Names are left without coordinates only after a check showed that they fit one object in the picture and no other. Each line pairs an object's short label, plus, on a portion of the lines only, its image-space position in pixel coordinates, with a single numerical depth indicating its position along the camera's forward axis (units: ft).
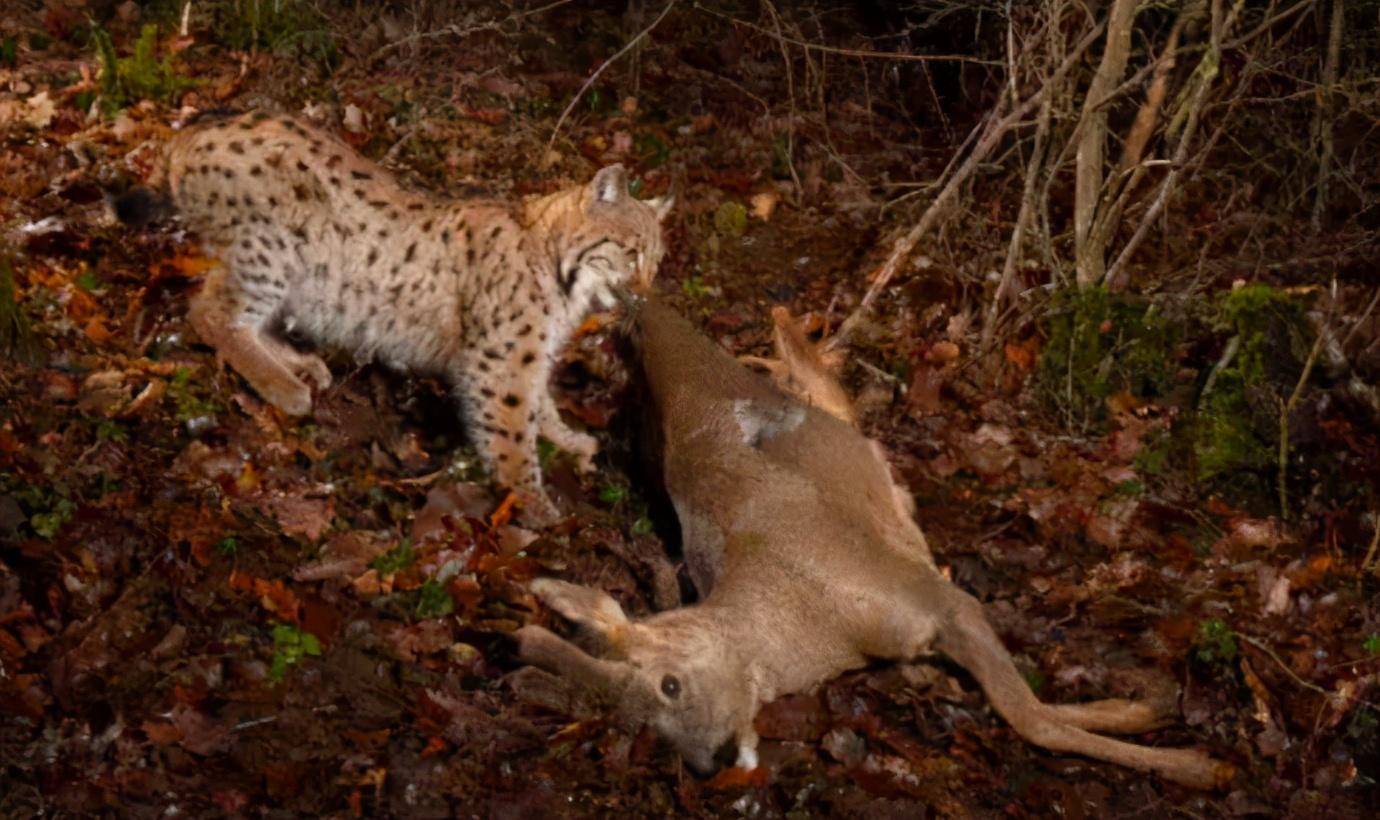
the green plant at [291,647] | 14.51
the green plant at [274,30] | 26.23
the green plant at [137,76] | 23.54
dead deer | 14.19
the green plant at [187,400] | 17.87
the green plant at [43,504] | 15.15
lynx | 19.30
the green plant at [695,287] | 23.94
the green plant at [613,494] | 18.98
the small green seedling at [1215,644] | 17.04
